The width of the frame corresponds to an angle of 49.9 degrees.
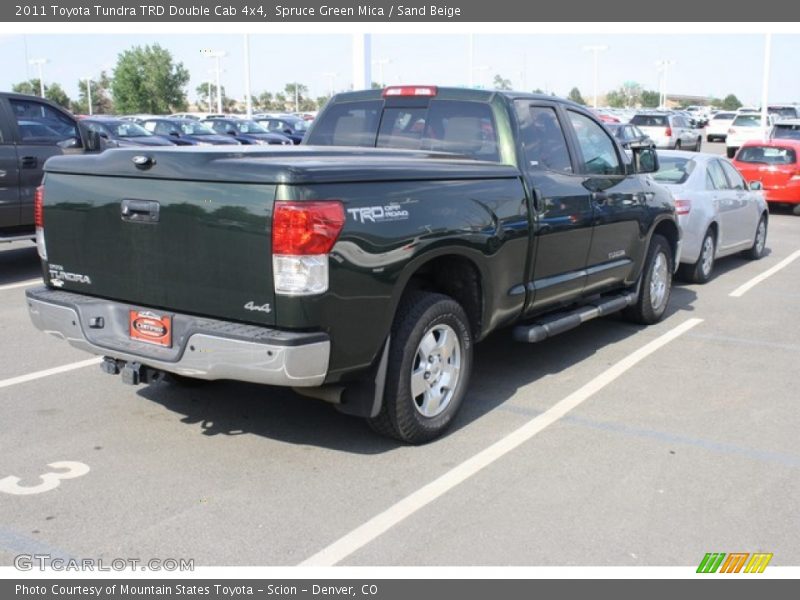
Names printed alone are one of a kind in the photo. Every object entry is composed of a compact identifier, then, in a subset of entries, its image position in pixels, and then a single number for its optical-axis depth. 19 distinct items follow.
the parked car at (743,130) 35.61
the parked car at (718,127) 46.72
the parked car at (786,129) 28.30
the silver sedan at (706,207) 10.23
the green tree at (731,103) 127.38
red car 17.44
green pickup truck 4.12
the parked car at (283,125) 32.69
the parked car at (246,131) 28.84
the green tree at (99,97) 94.09
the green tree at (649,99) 135.38
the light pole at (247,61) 41.00
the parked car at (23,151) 9.84
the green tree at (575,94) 104.66
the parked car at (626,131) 28.33
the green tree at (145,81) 66.31
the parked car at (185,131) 25.41
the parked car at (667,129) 34.56
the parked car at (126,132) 21.42
